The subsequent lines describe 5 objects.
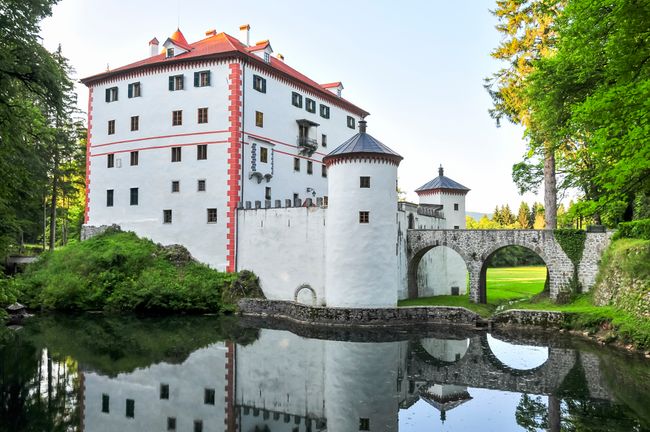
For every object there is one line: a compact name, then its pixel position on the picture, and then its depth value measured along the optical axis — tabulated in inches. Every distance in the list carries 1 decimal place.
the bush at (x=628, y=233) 891.4
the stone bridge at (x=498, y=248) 1005.8
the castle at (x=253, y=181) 1019.3
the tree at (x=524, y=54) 1079.0
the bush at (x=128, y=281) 1103.0
